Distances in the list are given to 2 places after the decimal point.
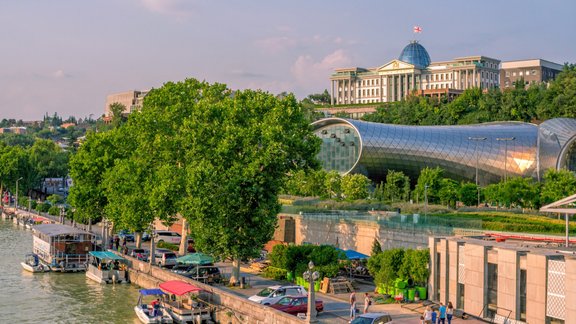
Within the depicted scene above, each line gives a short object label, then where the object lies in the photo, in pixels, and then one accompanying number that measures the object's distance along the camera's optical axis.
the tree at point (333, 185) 86.06
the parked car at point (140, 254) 56.23
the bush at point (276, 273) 45.28
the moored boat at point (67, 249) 55.97
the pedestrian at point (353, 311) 32.22
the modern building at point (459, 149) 102.62
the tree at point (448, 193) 80.25
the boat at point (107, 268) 50.82
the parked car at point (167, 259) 52.69
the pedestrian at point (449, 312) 29.98
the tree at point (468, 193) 81.86
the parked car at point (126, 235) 71.38
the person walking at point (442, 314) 30.25
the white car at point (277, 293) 35.00
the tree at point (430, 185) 82.94
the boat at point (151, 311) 36.94
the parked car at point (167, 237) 68.25
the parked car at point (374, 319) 28.94
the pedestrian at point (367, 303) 33.27
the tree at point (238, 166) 42.91
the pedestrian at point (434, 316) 29.97
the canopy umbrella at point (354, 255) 45.34
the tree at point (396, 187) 90.81
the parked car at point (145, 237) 71.38
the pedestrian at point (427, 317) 29.67
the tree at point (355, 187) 84.69
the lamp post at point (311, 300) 29.09
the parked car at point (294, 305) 34.28
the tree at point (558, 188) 67.69
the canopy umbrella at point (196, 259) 45.81
